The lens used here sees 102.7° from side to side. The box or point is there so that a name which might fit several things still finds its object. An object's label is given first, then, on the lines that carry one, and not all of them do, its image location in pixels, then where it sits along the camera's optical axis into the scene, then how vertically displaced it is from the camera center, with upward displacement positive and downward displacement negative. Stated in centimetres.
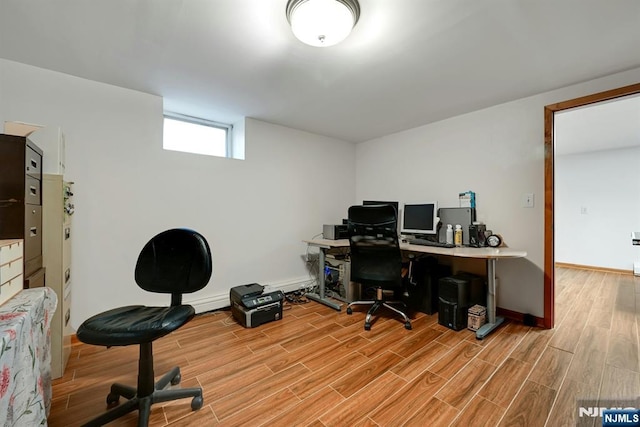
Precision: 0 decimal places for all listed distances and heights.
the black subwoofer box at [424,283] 271 -75
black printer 243 -90
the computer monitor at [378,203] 330 +13
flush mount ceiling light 130 +104
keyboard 257 -31
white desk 212 -35
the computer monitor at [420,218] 294 -6
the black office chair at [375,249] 239 -35
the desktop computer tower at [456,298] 234 -81
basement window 288 +94
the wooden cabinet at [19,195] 136 +10
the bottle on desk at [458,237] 274 -25
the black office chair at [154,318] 118 -54
